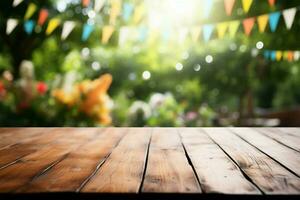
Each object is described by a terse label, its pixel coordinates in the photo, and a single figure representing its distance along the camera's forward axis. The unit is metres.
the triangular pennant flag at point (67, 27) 5.49
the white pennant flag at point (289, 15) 4.46
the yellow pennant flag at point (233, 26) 5.27
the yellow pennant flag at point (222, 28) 5.41
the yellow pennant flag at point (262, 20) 4.98
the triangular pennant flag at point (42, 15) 5.73
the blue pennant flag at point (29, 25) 6.19
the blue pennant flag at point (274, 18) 4.88
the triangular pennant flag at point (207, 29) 5.43
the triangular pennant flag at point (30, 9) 5.53
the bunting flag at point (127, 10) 6.55
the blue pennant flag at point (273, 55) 7.58
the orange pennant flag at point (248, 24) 5.09
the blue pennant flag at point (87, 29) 5.66
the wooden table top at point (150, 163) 1.36
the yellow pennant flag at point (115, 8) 5.48
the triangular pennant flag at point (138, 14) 6.00
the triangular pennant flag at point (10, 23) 5.55
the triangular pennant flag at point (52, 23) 5.62
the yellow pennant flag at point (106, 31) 5.41
